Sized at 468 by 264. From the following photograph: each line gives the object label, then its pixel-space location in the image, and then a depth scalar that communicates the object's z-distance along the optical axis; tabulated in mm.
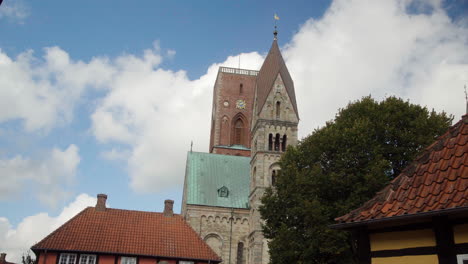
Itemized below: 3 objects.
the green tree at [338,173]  24891
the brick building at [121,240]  30828
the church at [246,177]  47094
